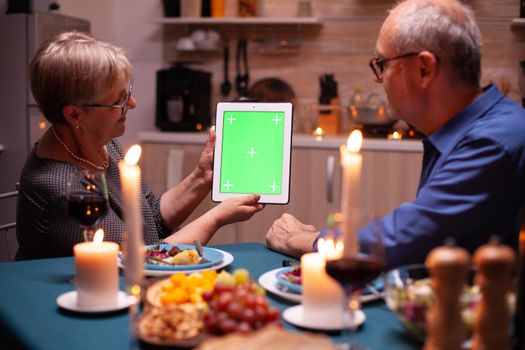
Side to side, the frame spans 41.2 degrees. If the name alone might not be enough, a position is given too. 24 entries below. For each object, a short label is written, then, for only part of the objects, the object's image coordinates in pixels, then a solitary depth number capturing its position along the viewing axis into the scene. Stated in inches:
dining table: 47.3
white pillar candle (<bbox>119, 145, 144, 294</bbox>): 39.6
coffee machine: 178.4
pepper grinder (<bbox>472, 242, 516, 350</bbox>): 37.1
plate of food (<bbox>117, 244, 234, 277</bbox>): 62.8
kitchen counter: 157.9
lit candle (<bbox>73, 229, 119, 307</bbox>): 53.3
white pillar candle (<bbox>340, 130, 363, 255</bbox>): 40.6
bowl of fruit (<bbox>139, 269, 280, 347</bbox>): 44.2
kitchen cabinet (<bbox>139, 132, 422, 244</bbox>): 159.3
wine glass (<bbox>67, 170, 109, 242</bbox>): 60.0
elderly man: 60.4
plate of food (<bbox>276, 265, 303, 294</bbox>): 55.9
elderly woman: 74.9
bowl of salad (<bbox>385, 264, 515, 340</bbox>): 42.3
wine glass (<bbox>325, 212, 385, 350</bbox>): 41.3
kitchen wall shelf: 177.5
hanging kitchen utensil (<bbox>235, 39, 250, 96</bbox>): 189.6
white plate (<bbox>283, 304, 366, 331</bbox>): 48.5
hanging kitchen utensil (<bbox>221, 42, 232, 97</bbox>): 190.9
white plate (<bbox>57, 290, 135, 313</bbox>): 52.7
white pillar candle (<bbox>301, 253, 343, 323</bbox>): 48.9
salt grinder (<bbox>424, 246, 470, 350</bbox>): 37.3
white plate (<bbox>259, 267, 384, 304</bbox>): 54.5
